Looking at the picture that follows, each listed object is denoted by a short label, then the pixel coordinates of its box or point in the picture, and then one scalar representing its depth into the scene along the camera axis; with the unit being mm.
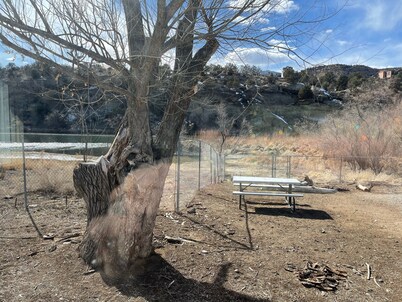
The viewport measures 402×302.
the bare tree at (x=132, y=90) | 3227
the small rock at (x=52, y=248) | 4406
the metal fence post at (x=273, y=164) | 13266
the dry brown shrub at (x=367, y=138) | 16370
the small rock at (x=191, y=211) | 6934
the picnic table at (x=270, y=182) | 7848
